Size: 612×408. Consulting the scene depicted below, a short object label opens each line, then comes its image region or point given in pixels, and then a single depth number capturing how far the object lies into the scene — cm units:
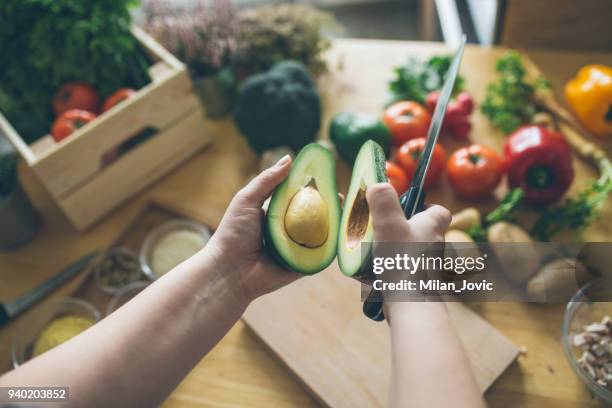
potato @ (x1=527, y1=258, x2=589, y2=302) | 86
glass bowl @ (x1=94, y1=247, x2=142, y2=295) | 99
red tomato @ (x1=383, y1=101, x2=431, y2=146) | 109
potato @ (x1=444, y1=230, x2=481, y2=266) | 87
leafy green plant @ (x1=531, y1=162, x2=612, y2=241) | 94
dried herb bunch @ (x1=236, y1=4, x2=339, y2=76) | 123
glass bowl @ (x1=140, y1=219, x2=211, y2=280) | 100
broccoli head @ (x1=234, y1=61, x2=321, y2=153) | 107
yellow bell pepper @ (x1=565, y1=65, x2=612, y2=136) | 106
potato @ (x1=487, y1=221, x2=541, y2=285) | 89
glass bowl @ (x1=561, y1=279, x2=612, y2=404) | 82
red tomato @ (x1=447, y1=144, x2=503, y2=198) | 100
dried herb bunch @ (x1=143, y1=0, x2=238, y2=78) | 116
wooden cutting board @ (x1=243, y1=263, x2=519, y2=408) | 81
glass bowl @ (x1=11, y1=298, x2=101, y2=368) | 91
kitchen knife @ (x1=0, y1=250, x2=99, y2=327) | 96
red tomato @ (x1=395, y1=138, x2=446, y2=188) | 103
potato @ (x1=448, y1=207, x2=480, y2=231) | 93
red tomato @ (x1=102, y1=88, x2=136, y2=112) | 106
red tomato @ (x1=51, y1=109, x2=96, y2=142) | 100
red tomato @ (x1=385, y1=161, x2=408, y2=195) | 97
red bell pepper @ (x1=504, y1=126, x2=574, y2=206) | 99
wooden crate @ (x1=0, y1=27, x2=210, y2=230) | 96
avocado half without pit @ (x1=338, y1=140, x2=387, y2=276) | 63
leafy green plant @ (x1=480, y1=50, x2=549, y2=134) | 113
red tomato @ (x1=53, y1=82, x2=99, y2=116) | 109
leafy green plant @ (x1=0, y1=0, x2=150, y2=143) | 107
